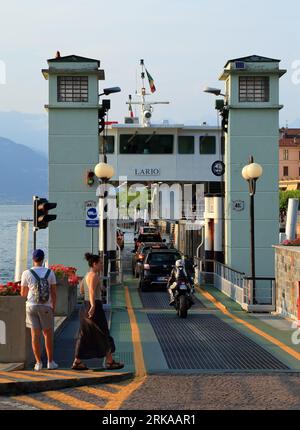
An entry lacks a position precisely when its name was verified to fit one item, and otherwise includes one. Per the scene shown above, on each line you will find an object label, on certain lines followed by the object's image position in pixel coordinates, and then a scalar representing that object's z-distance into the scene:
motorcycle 18.47
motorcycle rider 19.27
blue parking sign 23.81
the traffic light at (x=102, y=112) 25.88
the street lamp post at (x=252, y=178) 21.39
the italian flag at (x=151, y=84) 45.41
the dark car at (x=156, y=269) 26.59
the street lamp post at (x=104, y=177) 21.80
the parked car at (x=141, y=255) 29.33
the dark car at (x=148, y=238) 46.22
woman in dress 11.46
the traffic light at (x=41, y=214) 17.42
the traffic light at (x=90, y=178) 25.81
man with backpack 11.38
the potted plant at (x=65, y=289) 17.66
